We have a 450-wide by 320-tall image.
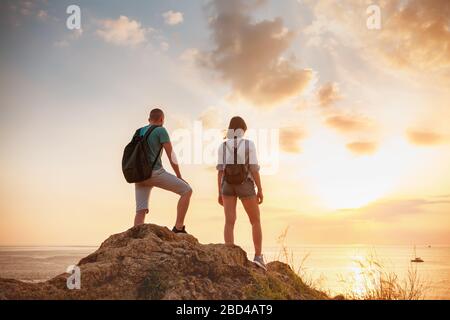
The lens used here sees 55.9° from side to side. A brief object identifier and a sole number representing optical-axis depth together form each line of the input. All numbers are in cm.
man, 715
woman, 694
